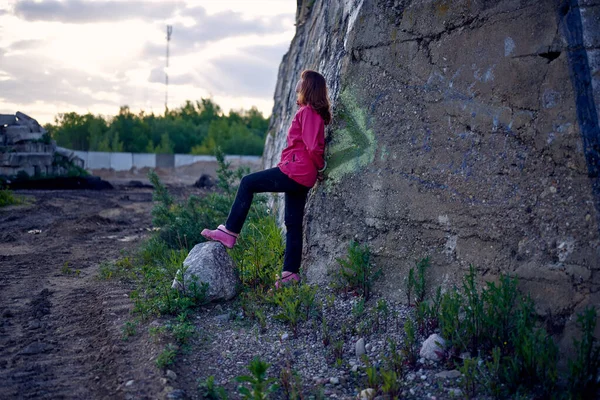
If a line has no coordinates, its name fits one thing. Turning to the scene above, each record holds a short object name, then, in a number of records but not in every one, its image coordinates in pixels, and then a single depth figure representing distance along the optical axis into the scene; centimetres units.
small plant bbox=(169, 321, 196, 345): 395
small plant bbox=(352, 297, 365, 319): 407
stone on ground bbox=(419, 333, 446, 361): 347
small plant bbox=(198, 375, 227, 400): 322
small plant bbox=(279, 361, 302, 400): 321
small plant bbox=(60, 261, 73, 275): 630
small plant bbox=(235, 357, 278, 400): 284
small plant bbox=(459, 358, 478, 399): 307
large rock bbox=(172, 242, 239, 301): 472
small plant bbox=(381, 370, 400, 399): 311
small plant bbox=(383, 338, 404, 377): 342
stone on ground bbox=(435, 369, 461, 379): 331
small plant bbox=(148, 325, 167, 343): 395
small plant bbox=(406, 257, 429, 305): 401
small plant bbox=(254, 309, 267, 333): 424
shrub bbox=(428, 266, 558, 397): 300
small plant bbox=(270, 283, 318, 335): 416
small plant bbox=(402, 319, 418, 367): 349
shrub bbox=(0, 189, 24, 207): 1211
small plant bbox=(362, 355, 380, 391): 322
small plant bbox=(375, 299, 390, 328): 396
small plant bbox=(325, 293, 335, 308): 429
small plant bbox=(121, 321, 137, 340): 412
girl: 471
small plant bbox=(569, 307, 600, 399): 283
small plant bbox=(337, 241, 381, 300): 434
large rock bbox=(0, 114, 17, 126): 1695
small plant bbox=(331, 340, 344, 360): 371
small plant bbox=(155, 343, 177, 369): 353
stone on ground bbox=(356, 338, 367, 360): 373
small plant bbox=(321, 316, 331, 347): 392
